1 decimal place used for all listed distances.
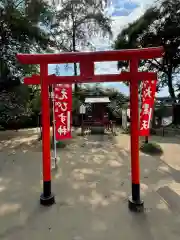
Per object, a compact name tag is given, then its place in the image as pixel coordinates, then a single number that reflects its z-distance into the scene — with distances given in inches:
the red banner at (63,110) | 132.1
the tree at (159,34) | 297.2
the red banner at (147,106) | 152.8
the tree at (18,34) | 228.8
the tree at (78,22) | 276.2
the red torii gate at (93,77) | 84.2
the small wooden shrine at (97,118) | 271.4
